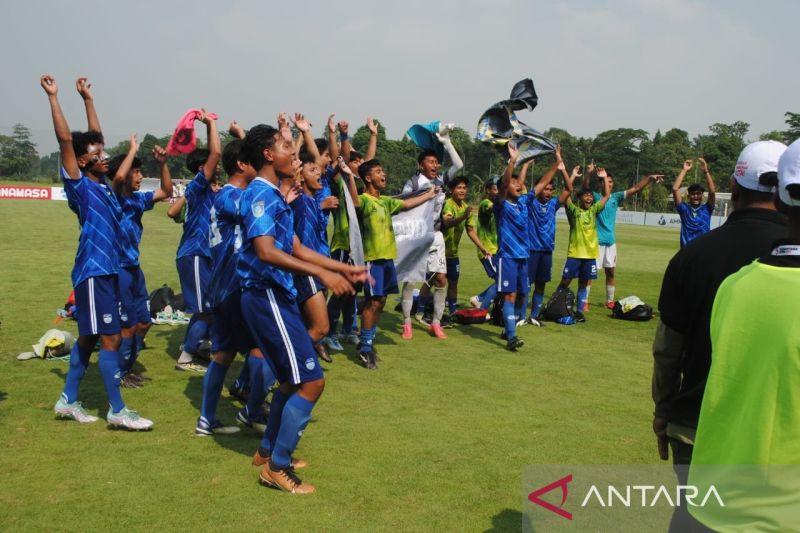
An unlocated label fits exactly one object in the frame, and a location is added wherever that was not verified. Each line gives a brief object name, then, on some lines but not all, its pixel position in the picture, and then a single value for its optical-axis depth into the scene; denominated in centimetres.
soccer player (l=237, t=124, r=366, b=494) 453
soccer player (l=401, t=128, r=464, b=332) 956
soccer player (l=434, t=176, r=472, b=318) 1041
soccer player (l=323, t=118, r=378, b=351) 852
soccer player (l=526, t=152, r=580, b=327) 1138
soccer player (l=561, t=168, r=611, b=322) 1203
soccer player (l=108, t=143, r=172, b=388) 660
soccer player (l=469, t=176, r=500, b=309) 1104
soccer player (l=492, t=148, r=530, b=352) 941
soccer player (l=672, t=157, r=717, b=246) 1145
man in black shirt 294
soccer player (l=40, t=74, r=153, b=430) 557
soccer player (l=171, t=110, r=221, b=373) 742
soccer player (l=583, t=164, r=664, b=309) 1320
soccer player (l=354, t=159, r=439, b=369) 838
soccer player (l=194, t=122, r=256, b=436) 540
